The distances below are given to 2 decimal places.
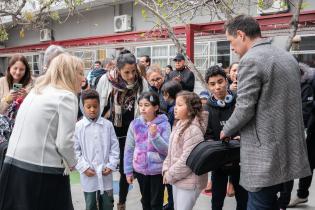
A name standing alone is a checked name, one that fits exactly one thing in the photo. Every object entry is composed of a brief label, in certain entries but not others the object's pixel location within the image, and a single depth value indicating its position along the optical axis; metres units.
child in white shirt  3.52
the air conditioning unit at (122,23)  14.62
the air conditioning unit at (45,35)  18.97
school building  7.85
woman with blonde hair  2.48
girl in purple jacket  3.46
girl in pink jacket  3.17
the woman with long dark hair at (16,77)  4.06
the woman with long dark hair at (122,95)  3.79
